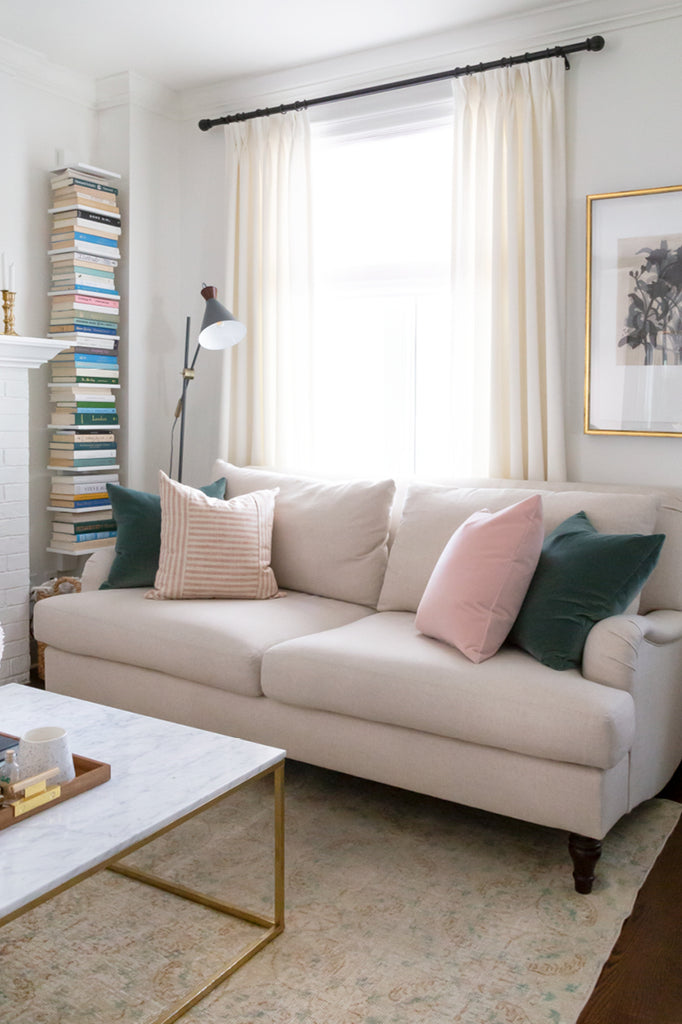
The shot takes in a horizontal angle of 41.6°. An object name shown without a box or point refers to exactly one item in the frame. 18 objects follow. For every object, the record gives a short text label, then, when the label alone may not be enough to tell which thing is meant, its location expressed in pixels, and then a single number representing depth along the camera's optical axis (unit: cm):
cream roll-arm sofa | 218
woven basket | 379
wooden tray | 163
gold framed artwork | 308
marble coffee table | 149
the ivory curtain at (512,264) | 326
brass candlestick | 356
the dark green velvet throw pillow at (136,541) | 321
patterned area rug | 177
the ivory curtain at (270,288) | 387
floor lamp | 350
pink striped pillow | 307
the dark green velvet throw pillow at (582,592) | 232
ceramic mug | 172
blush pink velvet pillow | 240
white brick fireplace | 360
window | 365
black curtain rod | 315
